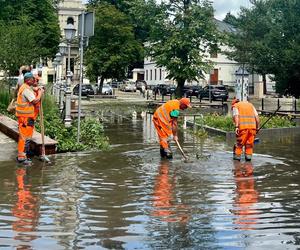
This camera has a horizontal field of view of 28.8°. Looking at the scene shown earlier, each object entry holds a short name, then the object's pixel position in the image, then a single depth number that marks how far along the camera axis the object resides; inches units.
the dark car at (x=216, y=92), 1843.0
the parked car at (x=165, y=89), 2159.0
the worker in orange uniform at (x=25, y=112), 412.2
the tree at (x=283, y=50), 1216.8
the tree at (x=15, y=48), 1032.8
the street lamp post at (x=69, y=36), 614.7
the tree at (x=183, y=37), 1544.0
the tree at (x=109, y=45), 2118.6
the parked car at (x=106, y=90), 2259.8
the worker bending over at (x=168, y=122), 463.5
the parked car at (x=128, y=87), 2743.6
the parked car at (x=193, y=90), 1981.3
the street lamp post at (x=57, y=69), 1048.8
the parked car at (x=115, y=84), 2881.4
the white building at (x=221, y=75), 2489.1
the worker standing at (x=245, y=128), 449.7
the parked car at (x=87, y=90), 2061.4
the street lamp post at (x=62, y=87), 877.4
